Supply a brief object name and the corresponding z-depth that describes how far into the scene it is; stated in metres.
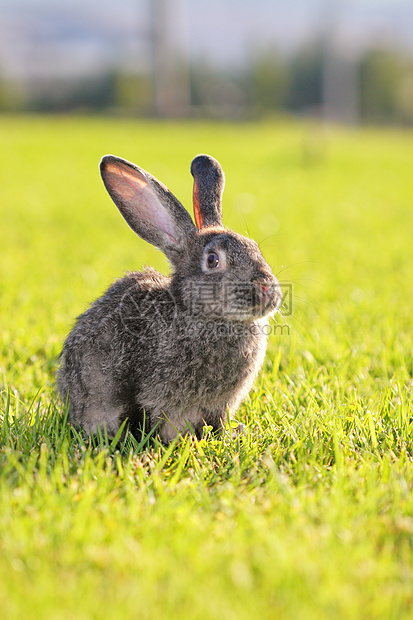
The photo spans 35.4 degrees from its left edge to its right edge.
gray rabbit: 3.42
